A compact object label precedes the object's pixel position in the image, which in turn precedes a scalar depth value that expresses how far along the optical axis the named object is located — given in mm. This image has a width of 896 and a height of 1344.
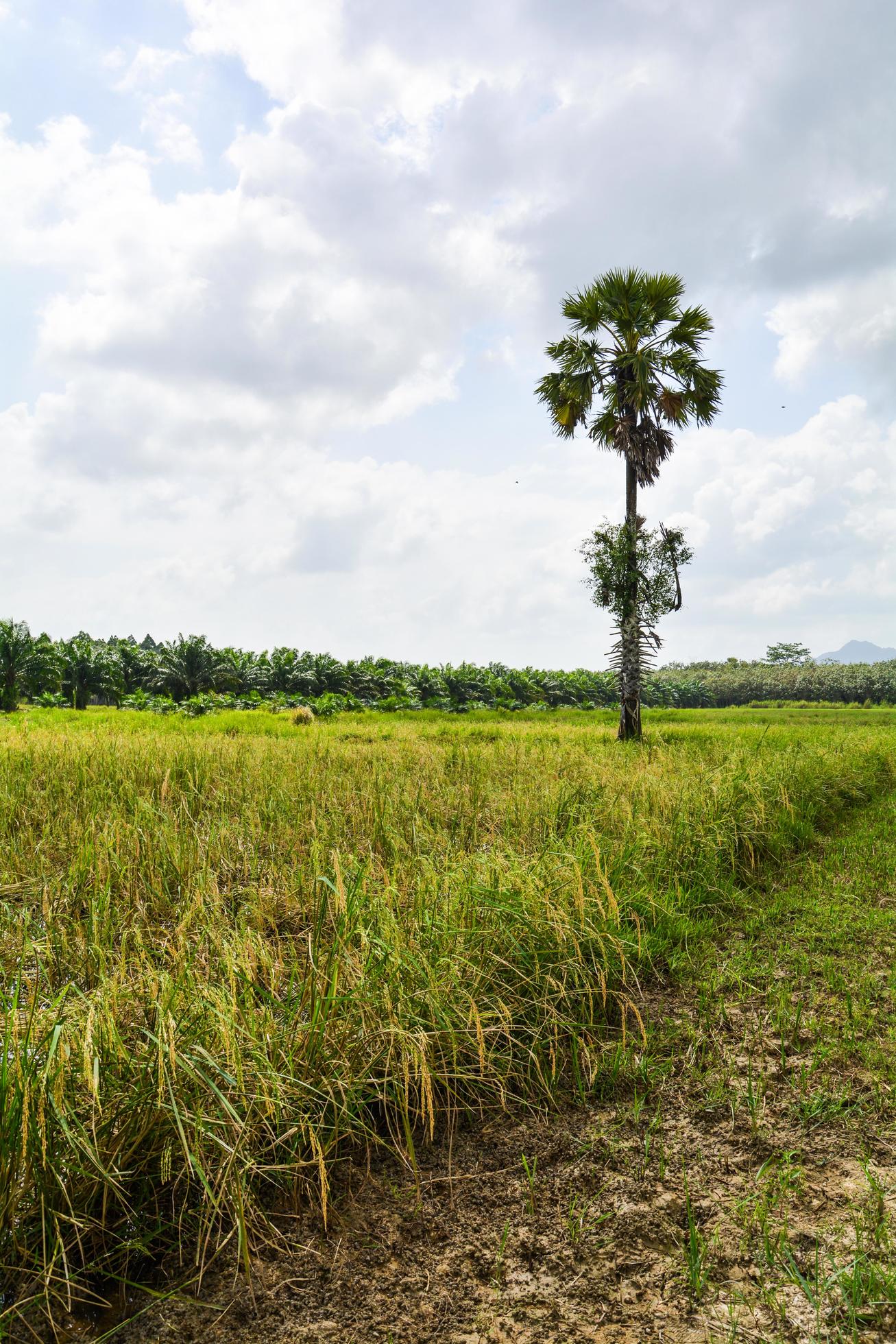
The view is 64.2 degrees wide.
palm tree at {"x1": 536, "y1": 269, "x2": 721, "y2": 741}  18953
